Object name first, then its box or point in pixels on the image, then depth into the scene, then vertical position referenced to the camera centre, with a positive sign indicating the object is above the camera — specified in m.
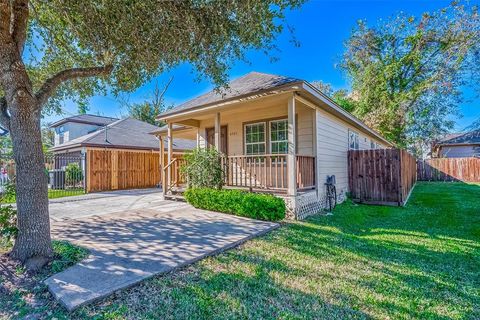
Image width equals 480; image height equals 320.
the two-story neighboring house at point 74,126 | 19.09 +3.26
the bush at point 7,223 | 3.42 -0.77
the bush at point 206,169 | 7.41 -0.10
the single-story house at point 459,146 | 23.67 +1.48
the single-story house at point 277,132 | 6.45 +1.13
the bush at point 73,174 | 13.30 -0.35
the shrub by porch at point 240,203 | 5.87 -0.97
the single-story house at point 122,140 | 13.20 +1.59
